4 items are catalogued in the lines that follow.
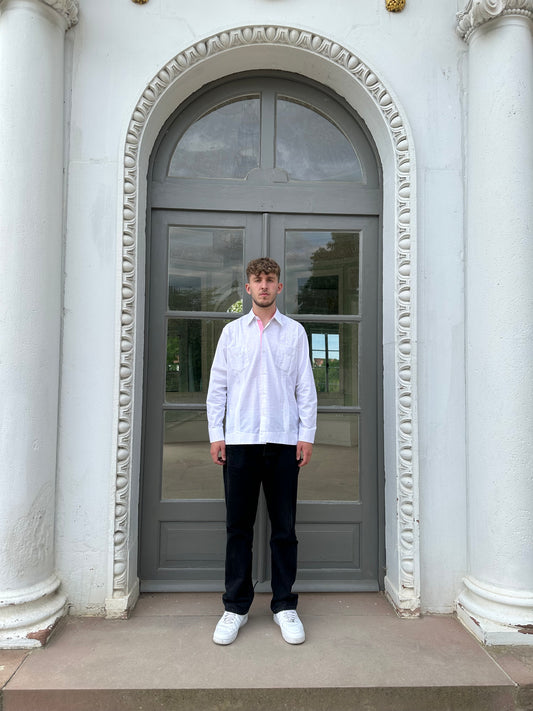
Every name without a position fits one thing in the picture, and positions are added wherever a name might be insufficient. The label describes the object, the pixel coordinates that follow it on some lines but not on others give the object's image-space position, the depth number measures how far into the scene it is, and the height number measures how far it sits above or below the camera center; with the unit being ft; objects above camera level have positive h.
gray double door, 11.41 +1.34
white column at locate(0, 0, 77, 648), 9.37 +0.98
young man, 9.45 -1.16
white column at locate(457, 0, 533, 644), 9.76 +0.87
